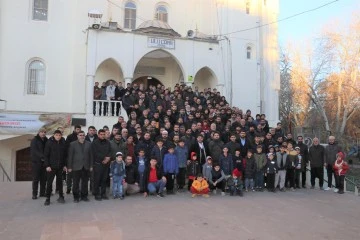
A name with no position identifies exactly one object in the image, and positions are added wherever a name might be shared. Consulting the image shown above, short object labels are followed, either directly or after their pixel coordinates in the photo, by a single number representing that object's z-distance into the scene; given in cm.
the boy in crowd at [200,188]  1018
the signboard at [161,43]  1889
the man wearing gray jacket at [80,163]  901
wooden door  2048
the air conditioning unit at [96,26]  1800
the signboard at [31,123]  1814
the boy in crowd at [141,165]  1008
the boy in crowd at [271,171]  1141
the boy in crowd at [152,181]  1008
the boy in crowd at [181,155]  1056
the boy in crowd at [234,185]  1055
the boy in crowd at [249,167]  1116
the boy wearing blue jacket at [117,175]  955
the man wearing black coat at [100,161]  936
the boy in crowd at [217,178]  1068
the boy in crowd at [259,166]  1133
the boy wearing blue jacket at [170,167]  1029
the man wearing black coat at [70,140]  969
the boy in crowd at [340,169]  1185
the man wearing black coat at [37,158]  932
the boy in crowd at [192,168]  1070
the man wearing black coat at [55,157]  887
